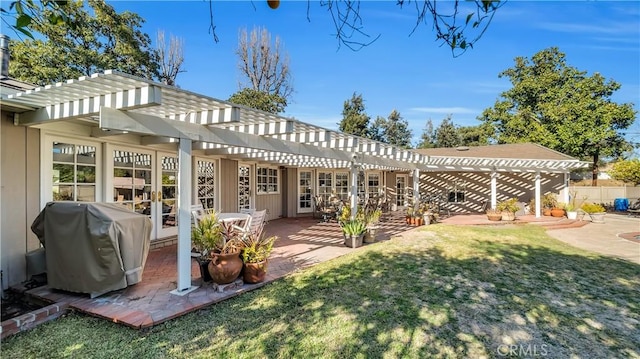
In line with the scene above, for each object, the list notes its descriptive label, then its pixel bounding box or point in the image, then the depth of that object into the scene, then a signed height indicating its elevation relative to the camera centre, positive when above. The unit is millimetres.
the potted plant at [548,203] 13605 -1022
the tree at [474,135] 27109 +4161
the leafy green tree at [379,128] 32888 +5346
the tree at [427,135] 37812 +5330
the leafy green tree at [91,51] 13695 +5976
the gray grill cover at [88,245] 3824 -779
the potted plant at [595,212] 12438 -1254
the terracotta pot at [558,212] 13094 -1311
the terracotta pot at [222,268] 4293 -1163
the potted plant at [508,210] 11828 -1113
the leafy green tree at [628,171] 15570 +418
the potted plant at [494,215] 11711 -1276
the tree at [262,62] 21406 +7965
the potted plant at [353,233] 7262 -1192
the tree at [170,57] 19453 +7528
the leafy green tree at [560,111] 20109 +4738
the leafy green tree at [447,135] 33312 +4652
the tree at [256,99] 19781 +5099
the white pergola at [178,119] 3301 +834
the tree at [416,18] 1239 +767
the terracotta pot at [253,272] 4590 -1307
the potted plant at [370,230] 7875 -1231
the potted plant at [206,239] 4434 -804
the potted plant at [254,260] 4598 -1148
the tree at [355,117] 28173 +5509
